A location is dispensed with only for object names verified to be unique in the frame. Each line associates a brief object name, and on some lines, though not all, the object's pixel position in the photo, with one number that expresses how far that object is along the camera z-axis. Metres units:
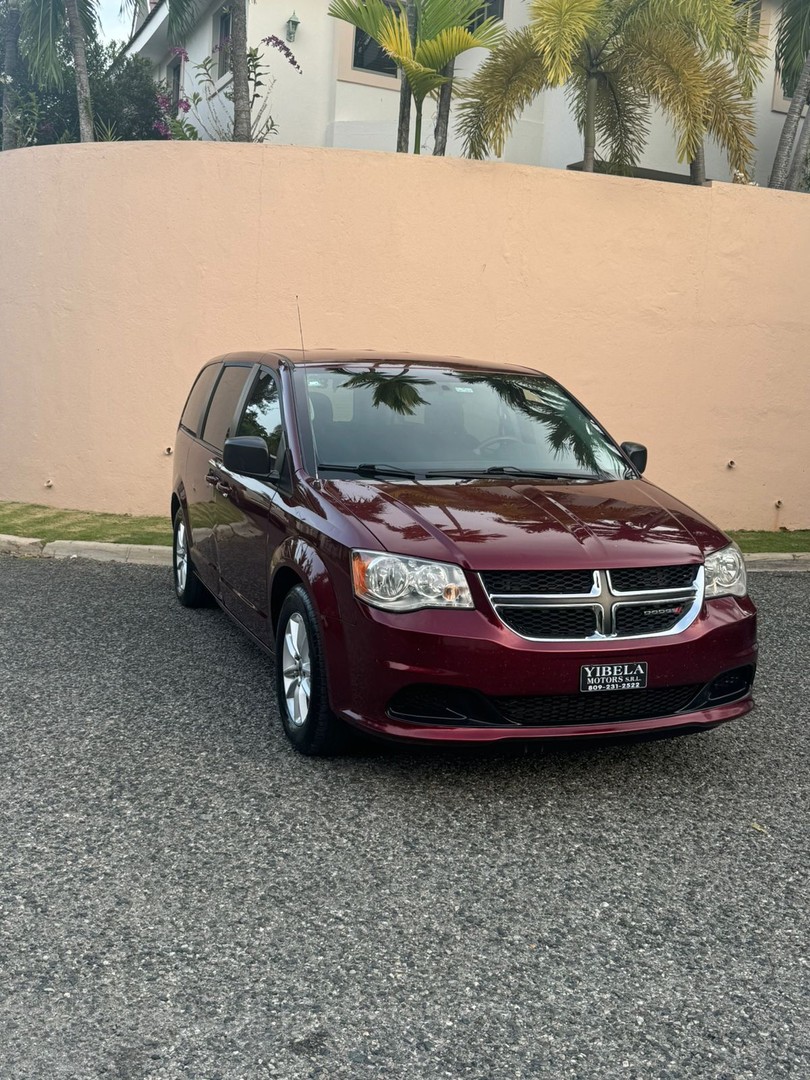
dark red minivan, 4.52
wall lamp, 17.62
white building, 17.69
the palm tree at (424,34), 11.92
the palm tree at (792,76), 15.18
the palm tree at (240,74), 14.25
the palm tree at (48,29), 19.77
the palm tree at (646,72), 12.56
